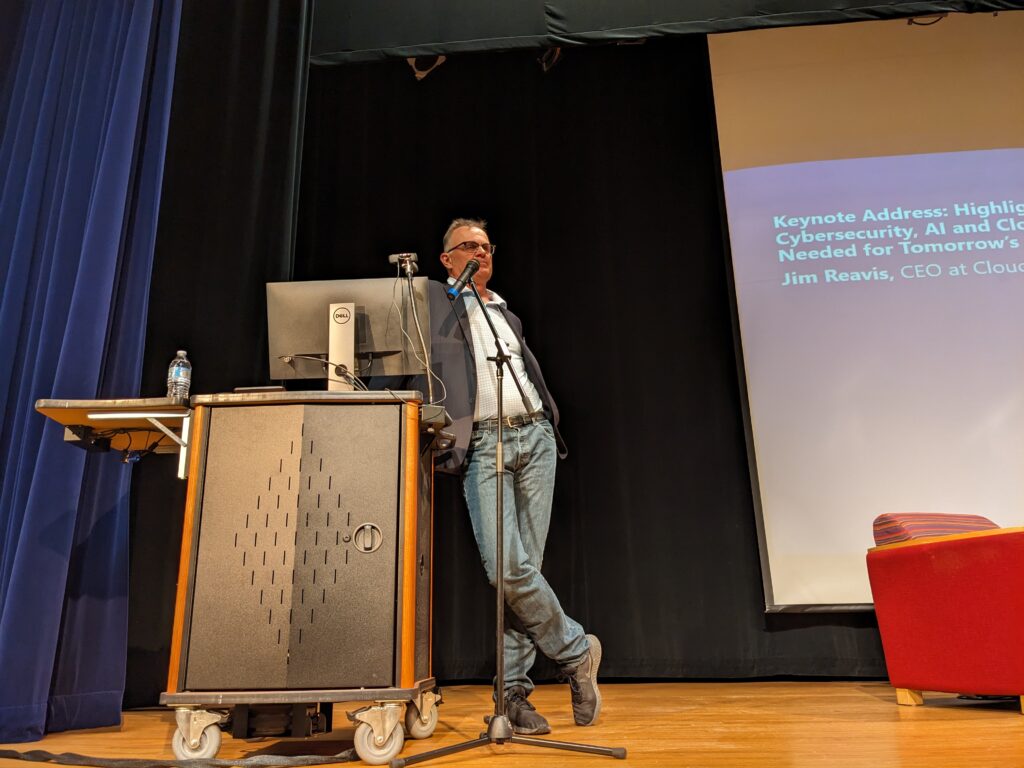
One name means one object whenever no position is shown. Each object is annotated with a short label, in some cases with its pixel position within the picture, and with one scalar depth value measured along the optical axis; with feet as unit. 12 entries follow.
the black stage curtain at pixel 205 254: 10.69
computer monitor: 7.73
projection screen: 11.91
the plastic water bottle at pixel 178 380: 7.92
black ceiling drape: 11.27
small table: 6.80
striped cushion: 9.75
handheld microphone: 6.72
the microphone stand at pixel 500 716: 6.07
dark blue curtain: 7.63
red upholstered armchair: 8.44
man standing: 7.68
